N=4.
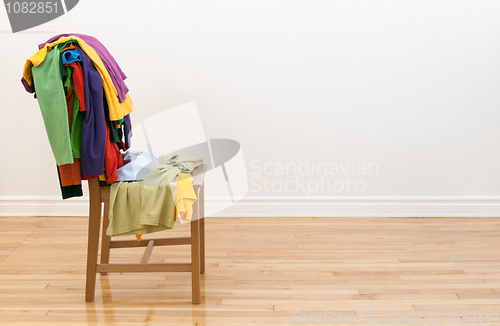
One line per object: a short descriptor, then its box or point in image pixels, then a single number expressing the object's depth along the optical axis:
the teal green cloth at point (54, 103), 1.67
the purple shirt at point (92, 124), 1.72
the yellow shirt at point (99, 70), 1.68
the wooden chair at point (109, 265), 1.87
